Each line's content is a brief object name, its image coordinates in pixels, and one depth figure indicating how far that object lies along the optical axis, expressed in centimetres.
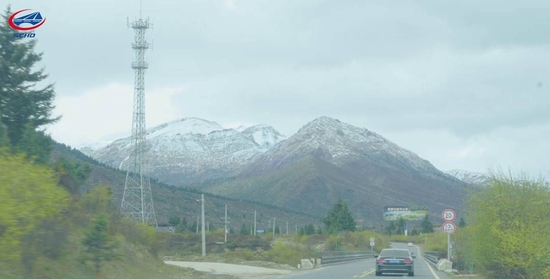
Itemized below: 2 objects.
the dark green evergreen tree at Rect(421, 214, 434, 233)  15548
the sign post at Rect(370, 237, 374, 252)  9600
